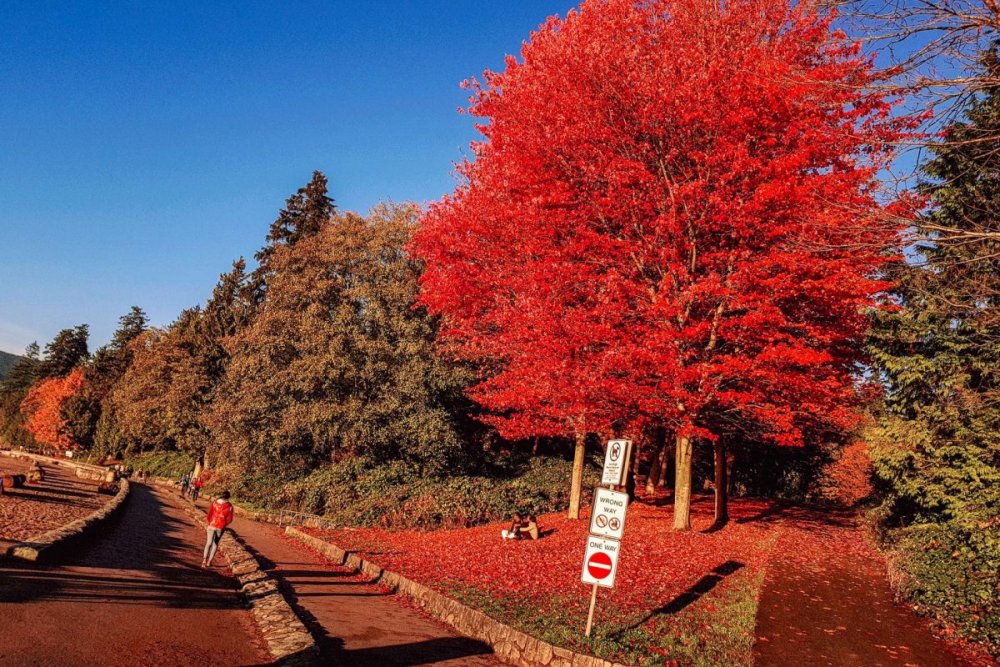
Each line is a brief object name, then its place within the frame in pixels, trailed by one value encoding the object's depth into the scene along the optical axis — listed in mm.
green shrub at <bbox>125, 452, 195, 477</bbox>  52188
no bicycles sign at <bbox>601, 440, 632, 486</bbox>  8336
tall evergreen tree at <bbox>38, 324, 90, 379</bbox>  97406
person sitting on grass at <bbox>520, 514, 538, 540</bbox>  17219
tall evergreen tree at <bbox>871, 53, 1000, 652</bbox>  11195
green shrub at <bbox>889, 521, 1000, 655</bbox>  9422
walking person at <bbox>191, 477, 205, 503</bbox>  35656
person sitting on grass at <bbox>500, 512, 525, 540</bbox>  17312
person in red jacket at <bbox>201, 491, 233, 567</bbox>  13477
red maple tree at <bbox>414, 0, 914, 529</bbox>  13844
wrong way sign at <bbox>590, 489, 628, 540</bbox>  8297
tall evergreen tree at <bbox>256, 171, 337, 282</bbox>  49531
